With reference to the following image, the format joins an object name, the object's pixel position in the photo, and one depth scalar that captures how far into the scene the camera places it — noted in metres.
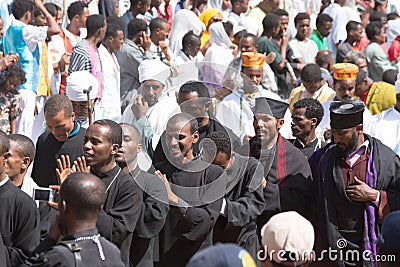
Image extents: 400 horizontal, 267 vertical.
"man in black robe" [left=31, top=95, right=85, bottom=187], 14.88
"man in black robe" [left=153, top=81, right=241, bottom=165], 15.32
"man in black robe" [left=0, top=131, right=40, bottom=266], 11.92
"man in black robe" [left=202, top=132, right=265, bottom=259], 14.11
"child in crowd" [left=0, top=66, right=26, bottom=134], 19.63
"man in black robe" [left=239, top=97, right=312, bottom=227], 14.75
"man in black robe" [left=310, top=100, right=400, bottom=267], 14.01
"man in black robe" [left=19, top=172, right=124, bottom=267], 9.84
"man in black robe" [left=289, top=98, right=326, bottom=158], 16.51
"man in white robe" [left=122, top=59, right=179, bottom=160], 15.25
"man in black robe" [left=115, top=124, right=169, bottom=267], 13.21
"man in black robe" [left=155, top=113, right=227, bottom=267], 13.53
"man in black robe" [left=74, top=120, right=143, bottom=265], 12.59
